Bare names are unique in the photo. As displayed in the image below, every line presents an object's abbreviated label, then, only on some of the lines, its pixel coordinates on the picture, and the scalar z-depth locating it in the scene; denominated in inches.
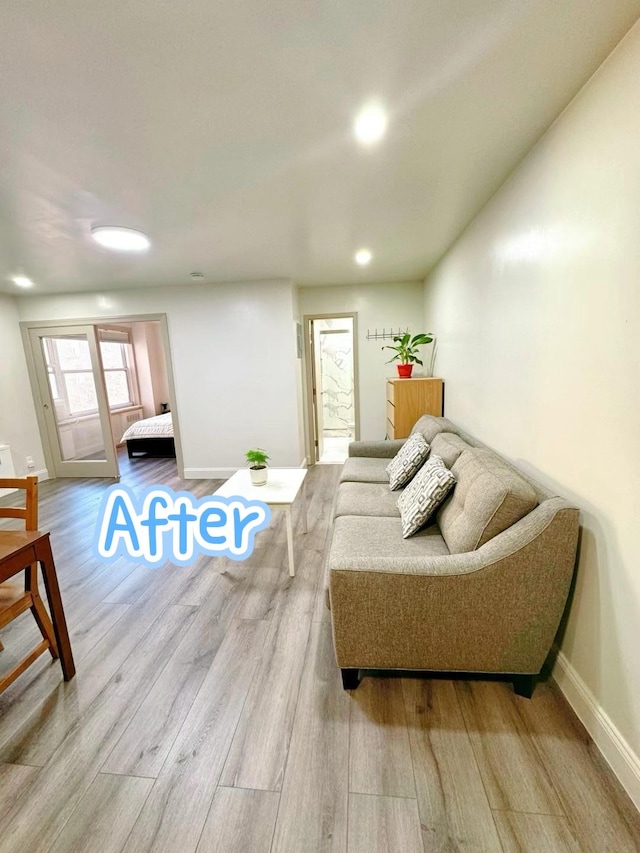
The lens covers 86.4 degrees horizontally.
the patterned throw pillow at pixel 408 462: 93.7
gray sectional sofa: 50.0
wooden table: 53.0
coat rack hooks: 173.8
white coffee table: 88.5
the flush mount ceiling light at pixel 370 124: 52.2
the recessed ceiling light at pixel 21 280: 135.9
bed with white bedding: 209.5
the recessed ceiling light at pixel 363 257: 122.1
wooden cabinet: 132.4
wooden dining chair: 57.8
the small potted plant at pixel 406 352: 136.6
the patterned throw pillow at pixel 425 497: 71.4
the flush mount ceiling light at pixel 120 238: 91.3
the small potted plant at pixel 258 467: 98.0
